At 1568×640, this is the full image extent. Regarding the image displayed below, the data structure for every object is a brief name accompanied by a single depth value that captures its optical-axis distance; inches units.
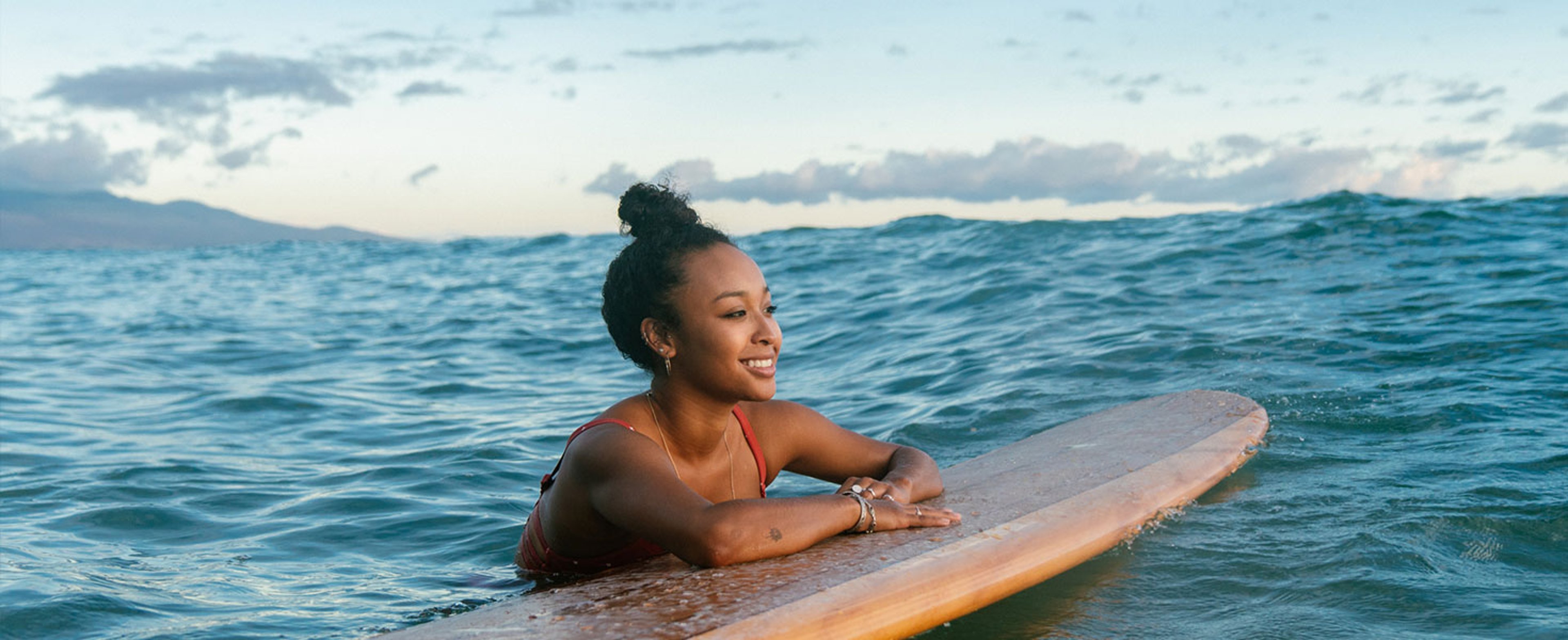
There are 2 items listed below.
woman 111.8
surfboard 105.2
